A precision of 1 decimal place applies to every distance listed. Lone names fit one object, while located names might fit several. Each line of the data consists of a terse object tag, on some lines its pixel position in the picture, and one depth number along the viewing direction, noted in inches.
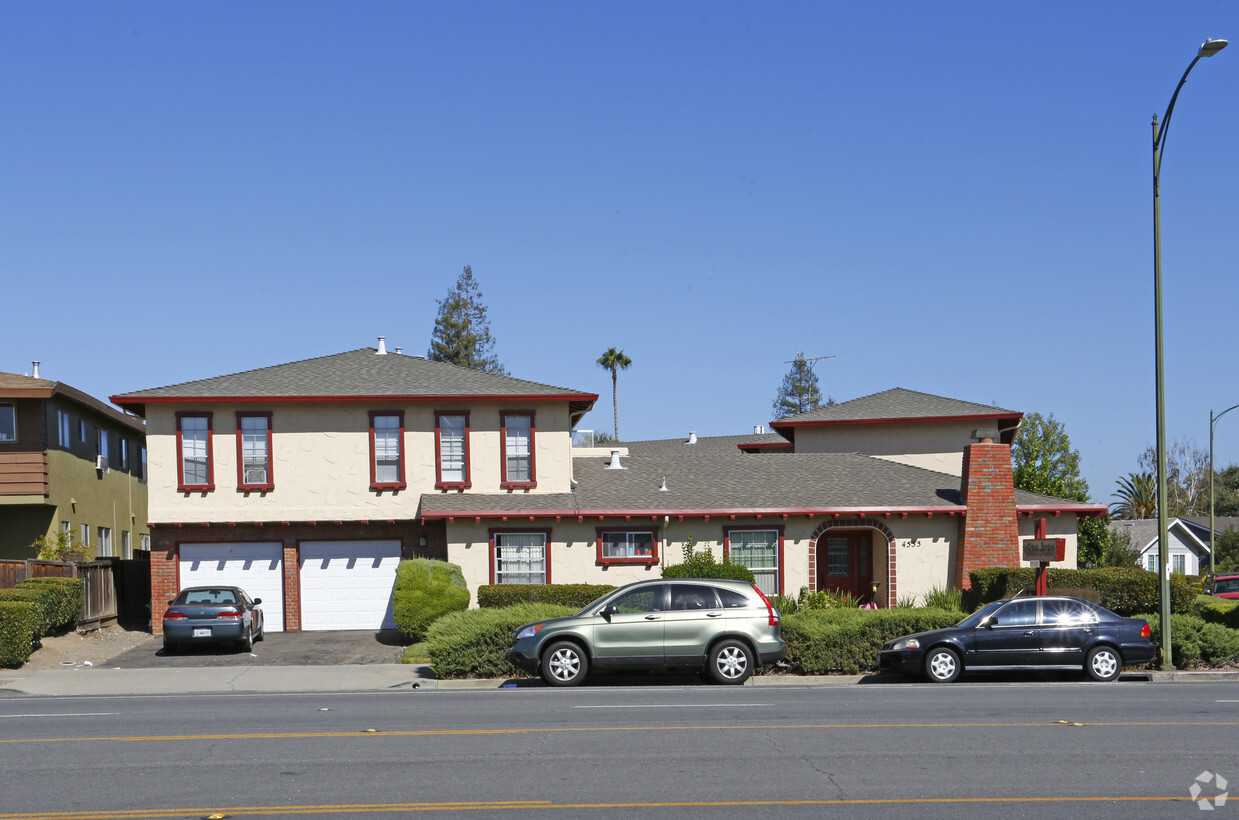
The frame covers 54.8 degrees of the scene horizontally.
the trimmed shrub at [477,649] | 791.1
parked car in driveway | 967.0
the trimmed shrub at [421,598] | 997.2
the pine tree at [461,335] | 3056.1
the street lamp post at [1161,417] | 788.0
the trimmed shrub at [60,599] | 965.2
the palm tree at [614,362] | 3432.6
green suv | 709.3
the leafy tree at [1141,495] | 3339.1
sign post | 904.9
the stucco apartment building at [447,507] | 1147.3
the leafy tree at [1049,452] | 2341.8
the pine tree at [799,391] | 3767.2
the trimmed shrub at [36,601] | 917.8
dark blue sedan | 746.2
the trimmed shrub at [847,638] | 797.2
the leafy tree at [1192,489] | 3796.8
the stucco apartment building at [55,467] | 1203.9
